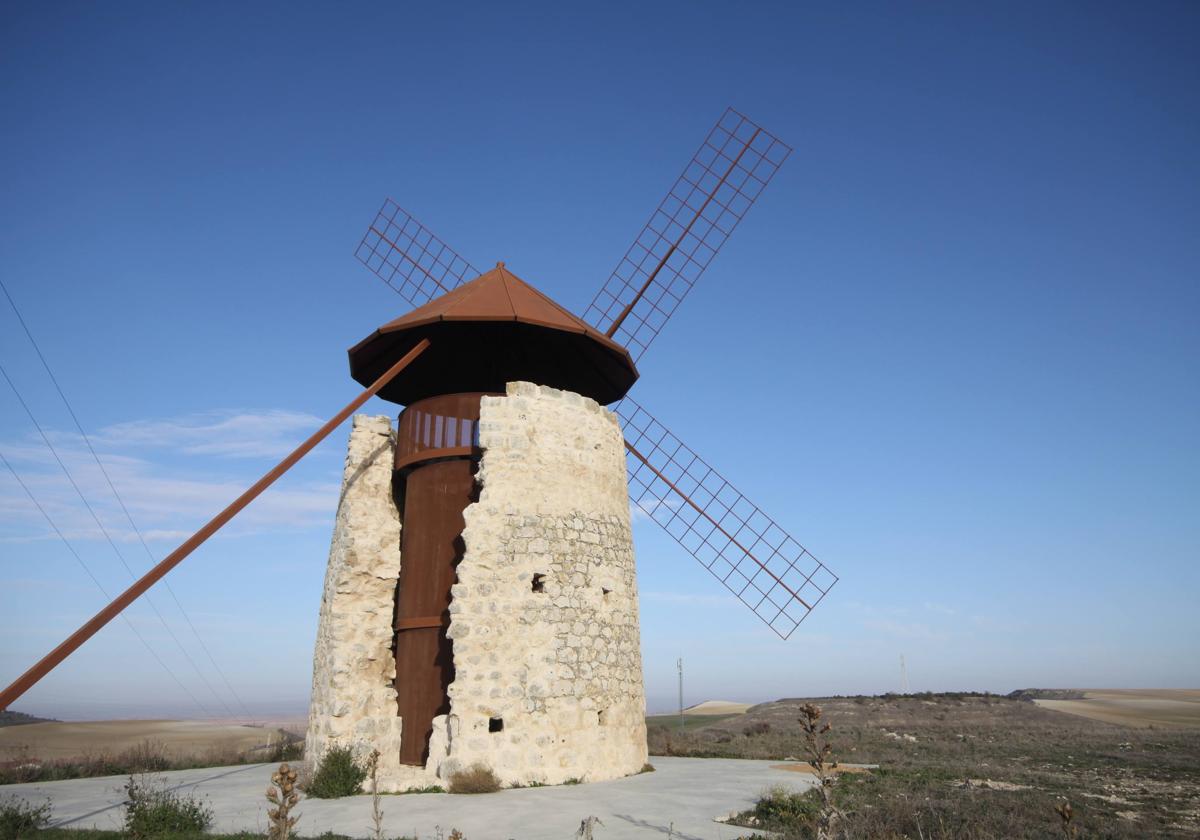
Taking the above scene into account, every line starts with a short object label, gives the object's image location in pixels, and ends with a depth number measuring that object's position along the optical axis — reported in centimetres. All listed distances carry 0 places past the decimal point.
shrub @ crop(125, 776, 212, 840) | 734
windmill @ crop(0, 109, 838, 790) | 1035
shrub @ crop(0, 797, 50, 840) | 730
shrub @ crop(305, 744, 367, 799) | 1001
